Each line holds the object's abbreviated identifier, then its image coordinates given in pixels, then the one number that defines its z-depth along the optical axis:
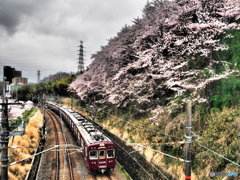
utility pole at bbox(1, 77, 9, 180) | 7.66
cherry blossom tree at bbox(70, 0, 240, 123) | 9.51
